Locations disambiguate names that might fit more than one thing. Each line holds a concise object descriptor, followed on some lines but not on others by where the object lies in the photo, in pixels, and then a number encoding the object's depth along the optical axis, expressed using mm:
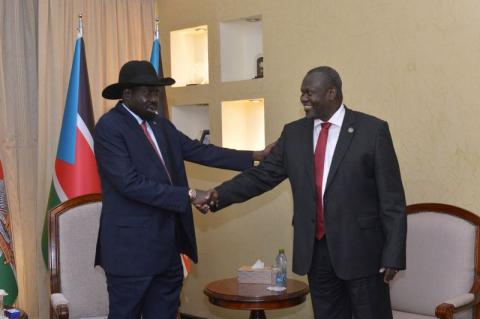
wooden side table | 3961
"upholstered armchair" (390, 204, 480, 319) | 3795
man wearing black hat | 3506
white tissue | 4347
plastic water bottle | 4234
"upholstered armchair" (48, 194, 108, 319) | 4137
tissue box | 4266
